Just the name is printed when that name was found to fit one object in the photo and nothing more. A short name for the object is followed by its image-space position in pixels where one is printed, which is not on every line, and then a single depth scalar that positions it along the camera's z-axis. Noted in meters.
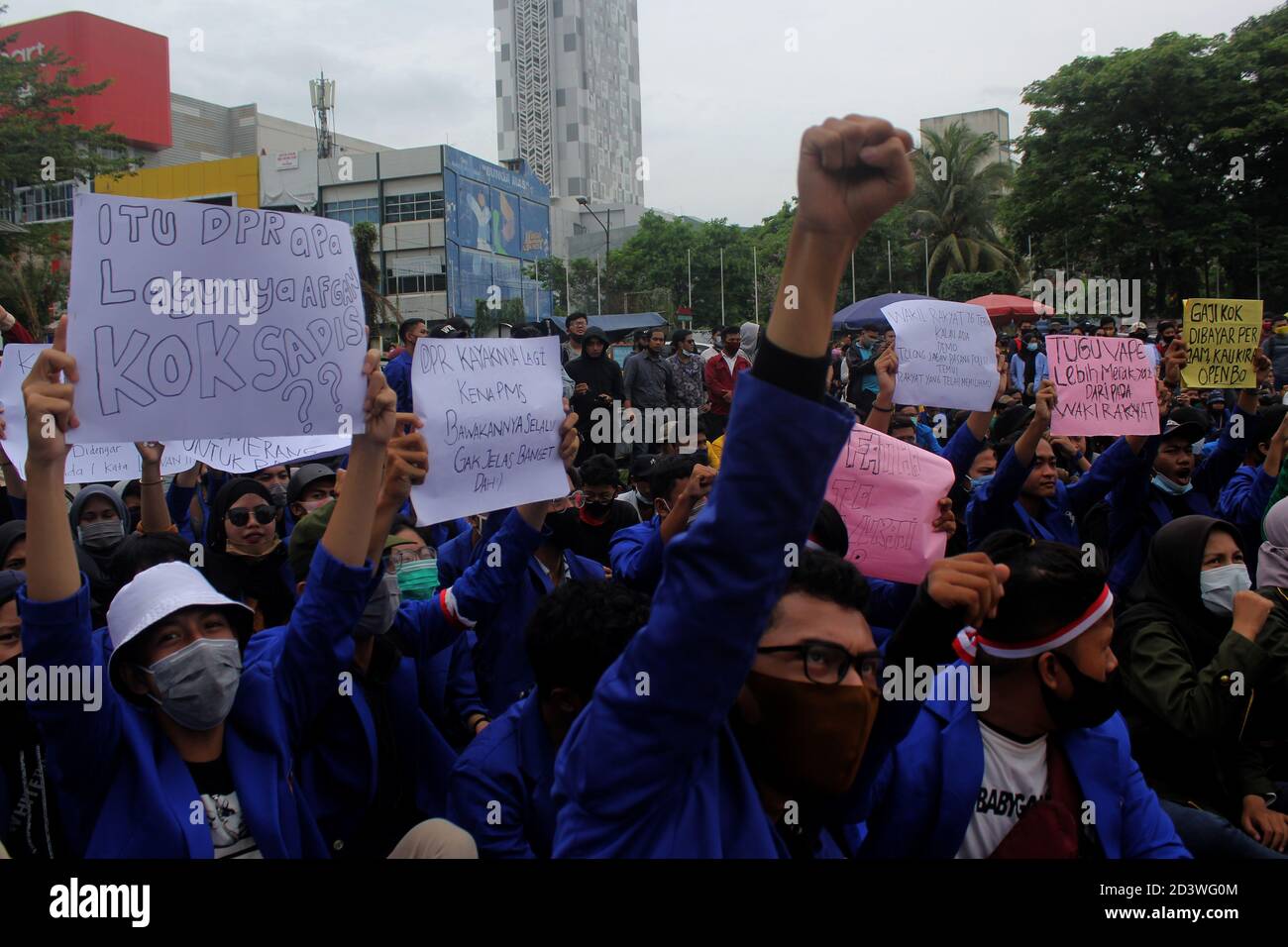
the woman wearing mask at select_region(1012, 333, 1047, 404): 15.65
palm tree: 50.47
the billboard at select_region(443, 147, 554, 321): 62.69
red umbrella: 25.87
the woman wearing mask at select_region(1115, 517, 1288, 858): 3.16
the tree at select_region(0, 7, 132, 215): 24.20
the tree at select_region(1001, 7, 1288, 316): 28.16
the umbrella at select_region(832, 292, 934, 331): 22.58
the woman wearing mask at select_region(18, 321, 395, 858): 2.29
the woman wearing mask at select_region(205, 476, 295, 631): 4.17
